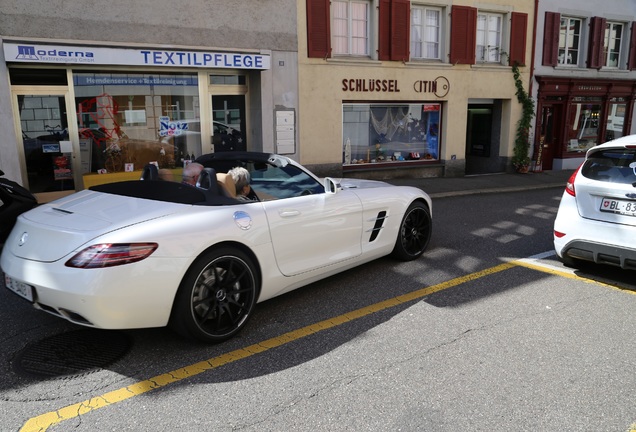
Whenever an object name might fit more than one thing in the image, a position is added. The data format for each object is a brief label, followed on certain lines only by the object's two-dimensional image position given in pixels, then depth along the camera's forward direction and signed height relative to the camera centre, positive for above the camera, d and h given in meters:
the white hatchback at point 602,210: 4.92 -0.86
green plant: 15.15 -0.22
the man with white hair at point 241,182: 4.43 -0.48
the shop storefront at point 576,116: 15.88 +0.26
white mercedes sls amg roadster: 3.26 -0.85
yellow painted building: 12.23 +1.13
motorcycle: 6.28 -0.95
